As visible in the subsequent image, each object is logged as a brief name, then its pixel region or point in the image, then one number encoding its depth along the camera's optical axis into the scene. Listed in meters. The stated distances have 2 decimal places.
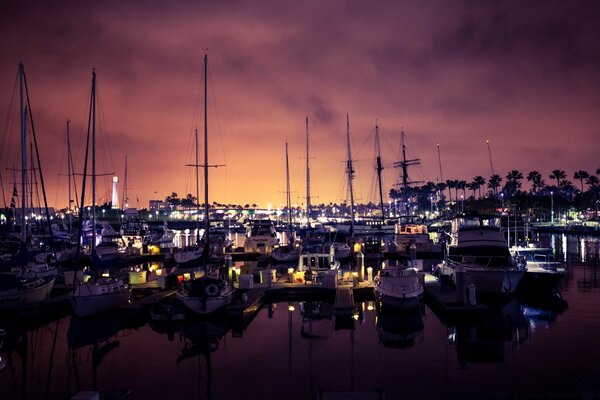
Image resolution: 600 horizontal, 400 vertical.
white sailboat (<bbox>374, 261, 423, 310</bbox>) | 28.03
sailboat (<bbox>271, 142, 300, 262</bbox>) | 53.78
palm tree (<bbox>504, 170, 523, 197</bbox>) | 184.25
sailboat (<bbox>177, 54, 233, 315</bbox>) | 26.56
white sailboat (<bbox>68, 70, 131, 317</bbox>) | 27.48
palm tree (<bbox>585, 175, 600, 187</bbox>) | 172.24
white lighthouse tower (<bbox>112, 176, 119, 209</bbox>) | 183.12
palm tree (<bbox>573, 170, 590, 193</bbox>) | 171.38
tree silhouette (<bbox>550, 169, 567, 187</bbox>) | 170.32
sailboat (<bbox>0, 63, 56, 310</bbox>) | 27.84
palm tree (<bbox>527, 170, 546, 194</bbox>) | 190.38
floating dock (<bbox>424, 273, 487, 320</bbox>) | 26.97
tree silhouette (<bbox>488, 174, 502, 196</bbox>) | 198.34
